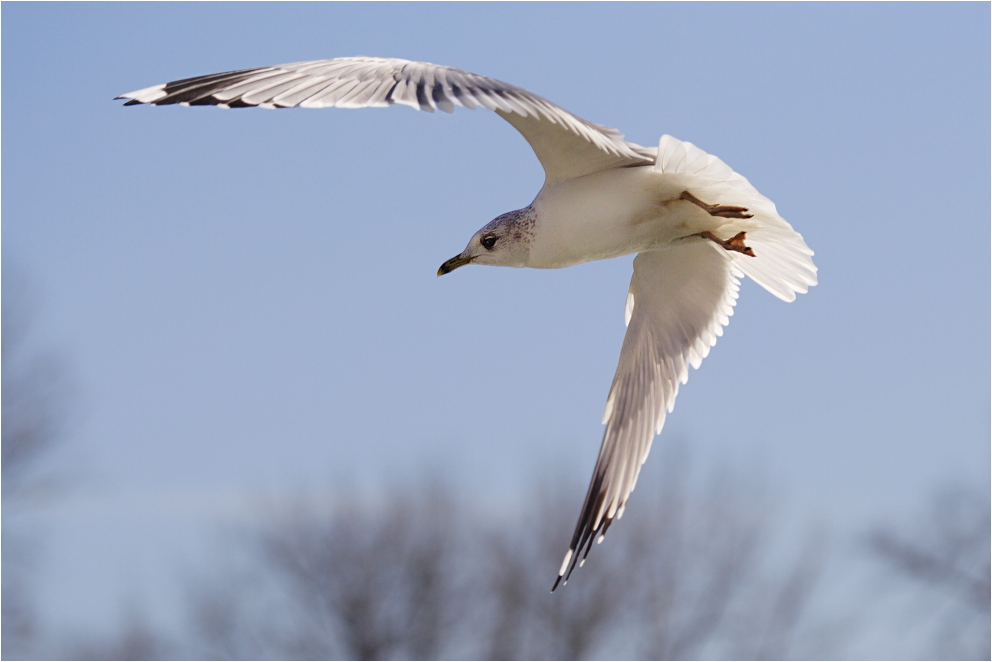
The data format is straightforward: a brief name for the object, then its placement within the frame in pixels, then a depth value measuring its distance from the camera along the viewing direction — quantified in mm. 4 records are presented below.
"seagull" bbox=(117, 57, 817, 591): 4117
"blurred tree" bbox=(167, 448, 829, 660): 25687
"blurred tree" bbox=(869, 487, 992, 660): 18844
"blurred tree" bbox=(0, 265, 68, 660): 22375
